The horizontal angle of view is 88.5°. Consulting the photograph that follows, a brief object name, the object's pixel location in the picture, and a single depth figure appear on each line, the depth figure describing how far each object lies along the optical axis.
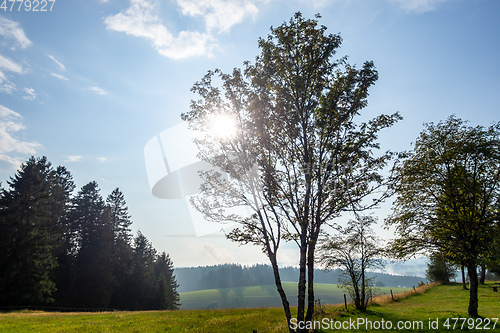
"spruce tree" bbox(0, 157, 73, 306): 32.66
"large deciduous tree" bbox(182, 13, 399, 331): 12.80
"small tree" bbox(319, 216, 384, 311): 25.27
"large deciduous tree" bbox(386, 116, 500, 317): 18.59
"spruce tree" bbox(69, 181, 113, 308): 41.41
